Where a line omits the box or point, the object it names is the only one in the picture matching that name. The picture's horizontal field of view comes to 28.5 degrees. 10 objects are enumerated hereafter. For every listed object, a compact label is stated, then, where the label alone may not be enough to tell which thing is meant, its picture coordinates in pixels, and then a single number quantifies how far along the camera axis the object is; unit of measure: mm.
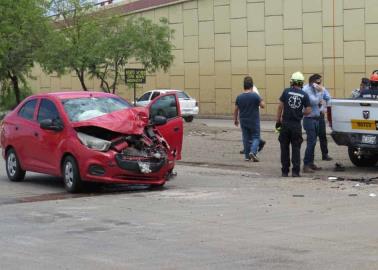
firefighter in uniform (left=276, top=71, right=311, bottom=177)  13477
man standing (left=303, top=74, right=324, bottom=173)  14438
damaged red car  11898
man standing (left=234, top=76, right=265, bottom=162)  16531
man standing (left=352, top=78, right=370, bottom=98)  15639
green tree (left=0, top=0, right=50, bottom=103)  34281
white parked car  34406
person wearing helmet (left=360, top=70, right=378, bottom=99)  14496
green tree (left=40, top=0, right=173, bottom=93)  29562
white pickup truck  14062
